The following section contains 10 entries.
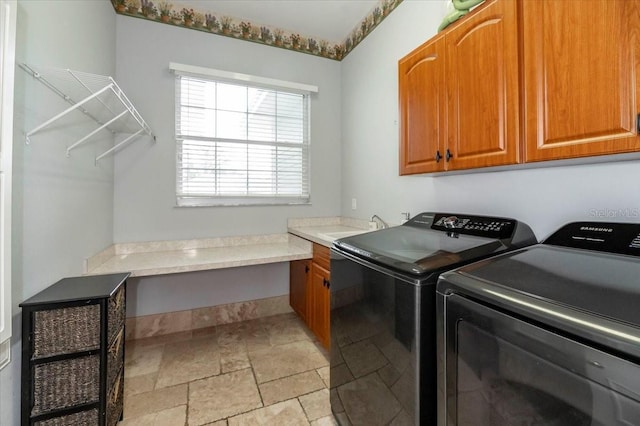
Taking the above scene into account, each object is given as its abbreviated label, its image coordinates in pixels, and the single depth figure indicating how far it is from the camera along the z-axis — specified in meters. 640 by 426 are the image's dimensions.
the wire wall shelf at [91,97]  1.18
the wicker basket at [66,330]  1.08
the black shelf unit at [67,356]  1.07
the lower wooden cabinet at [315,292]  2.05
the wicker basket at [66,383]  1.08
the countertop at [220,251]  1.90
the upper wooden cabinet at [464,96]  1.14
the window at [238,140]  2.52
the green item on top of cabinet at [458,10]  1.33
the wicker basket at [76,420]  1.10
